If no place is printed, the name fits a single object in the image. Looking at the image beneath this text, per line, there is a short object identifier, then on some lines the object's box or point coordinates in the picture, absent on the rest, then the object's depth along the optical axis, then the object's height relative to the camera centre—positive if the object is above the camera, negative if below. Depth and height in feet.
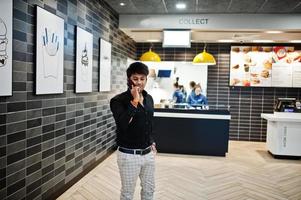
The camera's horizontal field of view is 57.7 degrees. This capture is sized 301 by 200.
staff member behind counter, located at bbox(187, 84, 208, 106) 22.39 -0.47
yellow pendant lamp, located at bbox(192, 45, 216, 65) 19.44 +2.37
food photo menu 24.20 +2.47
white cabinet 18.39 -2.85
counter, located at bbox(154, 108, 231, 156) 18.26 -2.64
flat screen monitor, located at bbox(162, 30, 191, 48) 19.19 +3.79
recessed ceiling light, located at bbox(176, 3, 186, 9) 16.94 +5.45
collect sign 18.99 +5.02
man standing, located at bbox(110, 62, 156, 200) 6.61 -1.03
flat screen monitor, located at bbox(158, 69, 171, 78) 26.30 +1.79
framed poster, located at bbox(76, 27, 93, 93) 12.88 +1.51
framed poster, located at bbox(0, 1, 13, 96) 7.51 +1.19
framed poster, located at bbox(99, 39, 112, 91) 16.14 +1.53
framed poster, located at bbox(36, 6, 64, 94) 9.52 +1.37
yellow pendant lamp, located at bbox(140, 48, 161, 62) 20.04 +2.52
